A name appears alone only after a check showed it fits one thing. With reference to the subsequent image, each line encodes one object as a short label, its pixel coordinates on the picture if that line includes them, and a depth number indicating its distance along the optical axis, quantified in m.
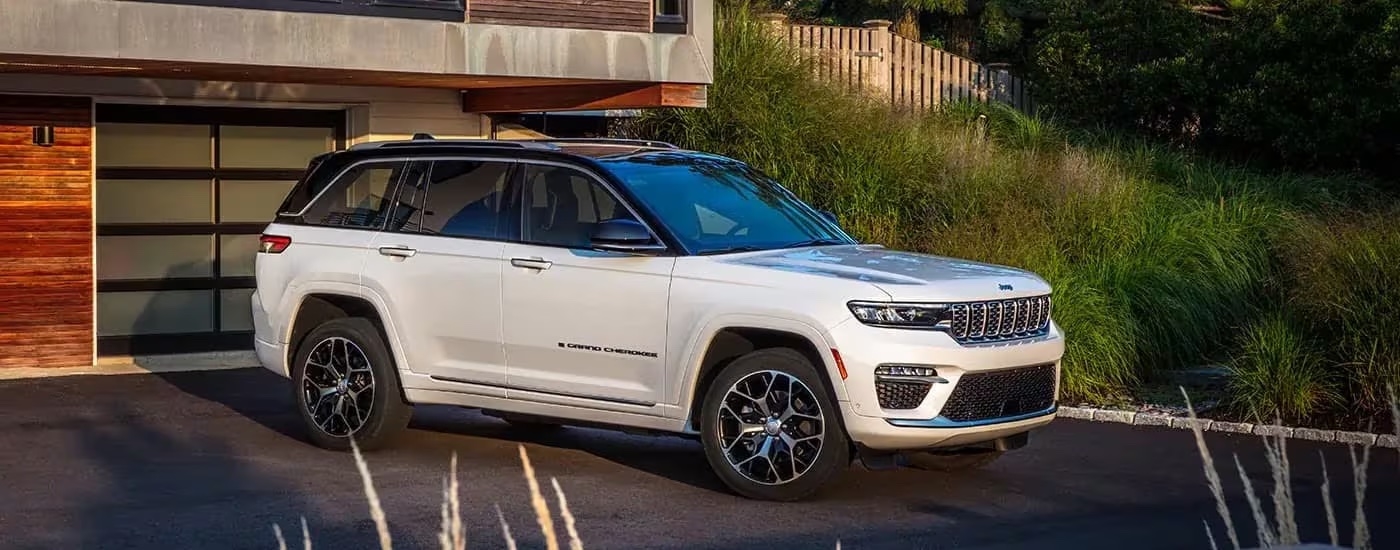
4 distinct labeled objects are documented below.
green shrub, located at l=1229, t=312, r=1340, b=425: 11.50
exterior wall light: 14.73
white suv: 8.49
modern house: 12.95
